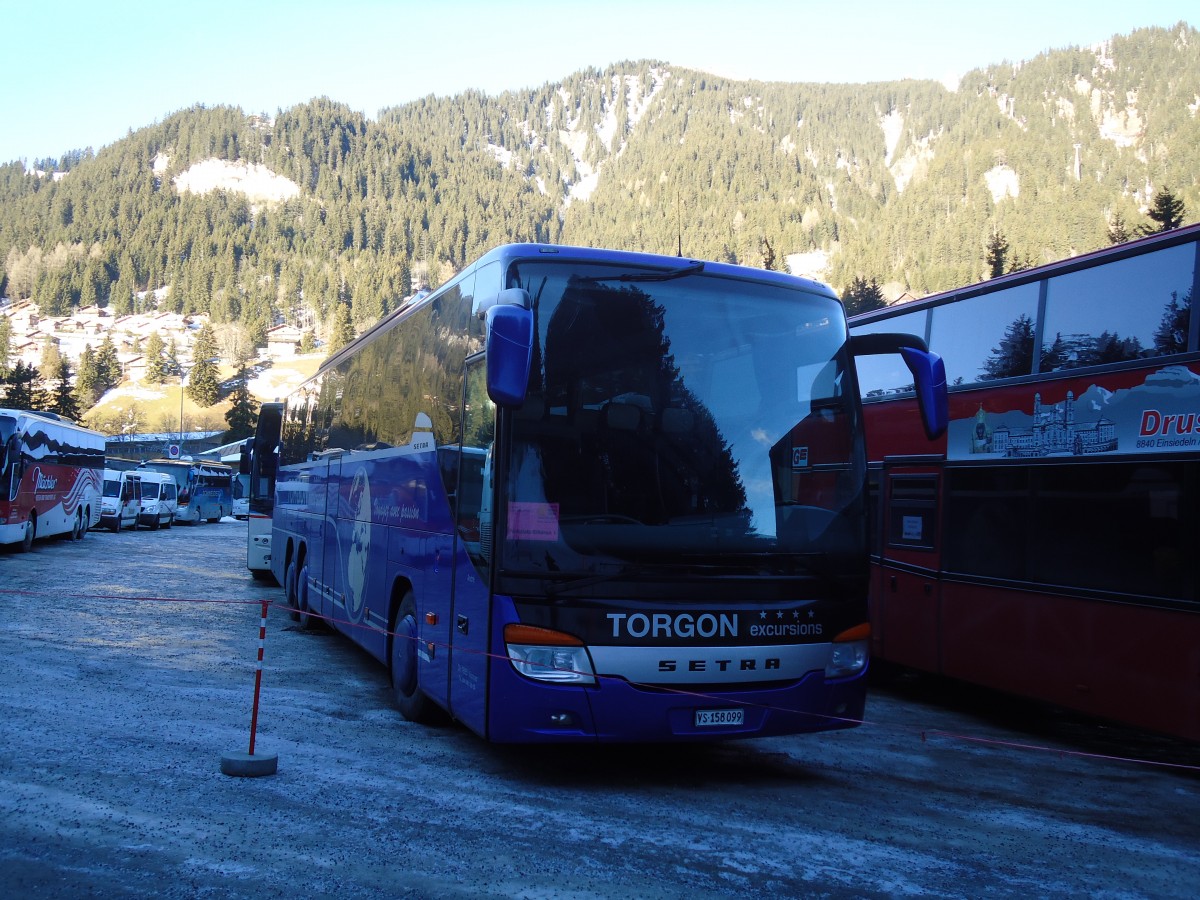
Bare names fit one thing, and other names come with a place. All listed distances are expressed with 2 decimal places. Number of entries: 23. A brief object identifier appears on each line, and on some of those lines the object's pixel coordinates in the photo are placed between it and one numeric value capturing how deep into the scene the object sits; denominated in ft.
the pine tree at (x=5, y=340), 612.70
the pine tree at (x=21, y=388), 263.29
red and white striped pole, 21.26
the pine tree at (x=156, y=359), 599.16
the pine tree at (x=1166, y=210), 144.97
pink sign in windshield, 20.95
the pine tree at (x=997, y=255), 180.92
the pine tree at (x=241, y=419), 429.38
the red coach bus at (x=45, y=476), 82.12
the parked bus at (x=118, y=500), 137.18
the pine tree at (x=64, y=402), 304.09
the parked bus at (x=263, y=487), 64.85
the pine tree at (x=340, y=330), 616.43
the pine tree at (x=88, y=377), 561.43
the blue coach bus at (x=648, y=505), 20.92
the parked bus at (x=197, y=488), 179.93
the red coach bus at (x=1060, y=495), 25.58
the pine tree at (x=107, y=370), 589.73
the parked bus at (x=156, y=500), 152.56
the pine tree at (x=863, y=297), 194.67
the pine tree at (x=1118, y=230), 171.59
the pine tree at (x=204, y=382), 555.69
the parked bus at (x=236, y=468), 204.13
